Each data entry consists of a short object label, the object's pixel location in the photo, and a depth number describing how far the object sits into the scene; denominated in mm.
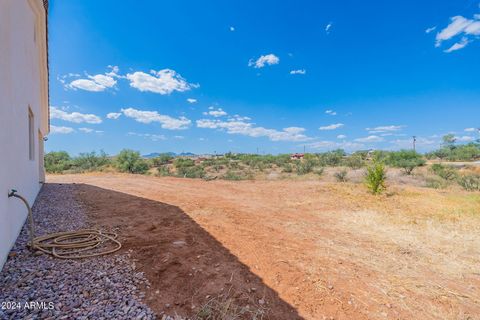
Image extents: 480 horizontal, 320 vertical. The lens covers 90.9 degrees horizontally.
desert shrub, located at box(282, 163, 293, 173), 18680
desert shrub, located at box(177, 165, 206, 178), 15984
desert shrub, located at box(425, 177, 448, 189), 10810
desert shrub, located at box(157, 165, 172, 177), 15984
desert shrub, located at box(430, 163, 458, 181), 13481
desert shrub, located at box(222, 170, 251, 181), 13862
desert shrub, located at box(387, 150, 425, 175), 17500
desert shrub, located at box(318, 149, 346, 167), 23419
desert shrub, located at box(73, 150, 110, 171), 17859
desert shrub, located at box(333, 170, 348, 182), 12500
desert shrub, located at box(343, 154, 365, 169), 20133
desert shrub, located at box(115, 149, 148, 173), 16719
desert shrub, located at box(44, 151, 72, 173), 16484
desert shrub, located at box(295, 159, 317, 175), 17562
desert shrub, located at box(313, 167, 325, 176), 15630
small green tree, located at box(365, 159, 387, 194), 8211
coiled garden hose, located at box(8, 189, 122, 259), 3064
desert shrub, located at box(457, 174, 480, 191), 9891
